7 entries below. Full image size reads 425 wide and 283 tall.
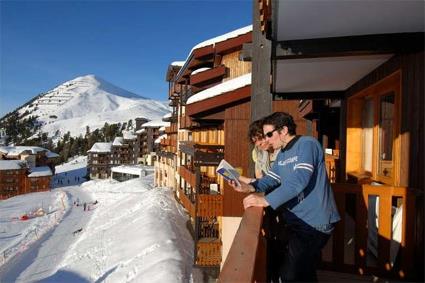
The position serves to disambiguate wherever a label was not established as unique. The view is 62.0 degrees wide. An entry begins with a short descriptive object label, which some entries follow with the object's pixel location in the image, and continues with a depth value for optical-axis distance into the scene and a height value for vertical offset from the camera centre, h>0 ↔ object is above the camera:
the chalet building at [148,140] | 70.06 +0.96
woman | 3.39 -0.06
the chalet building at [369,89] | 2.96 +0.73
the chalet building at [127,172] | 61.49 -4.96
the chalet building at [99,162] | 78.12 -4.10
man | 2.64 -0.44
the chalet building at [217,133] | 11.20 +0.51
